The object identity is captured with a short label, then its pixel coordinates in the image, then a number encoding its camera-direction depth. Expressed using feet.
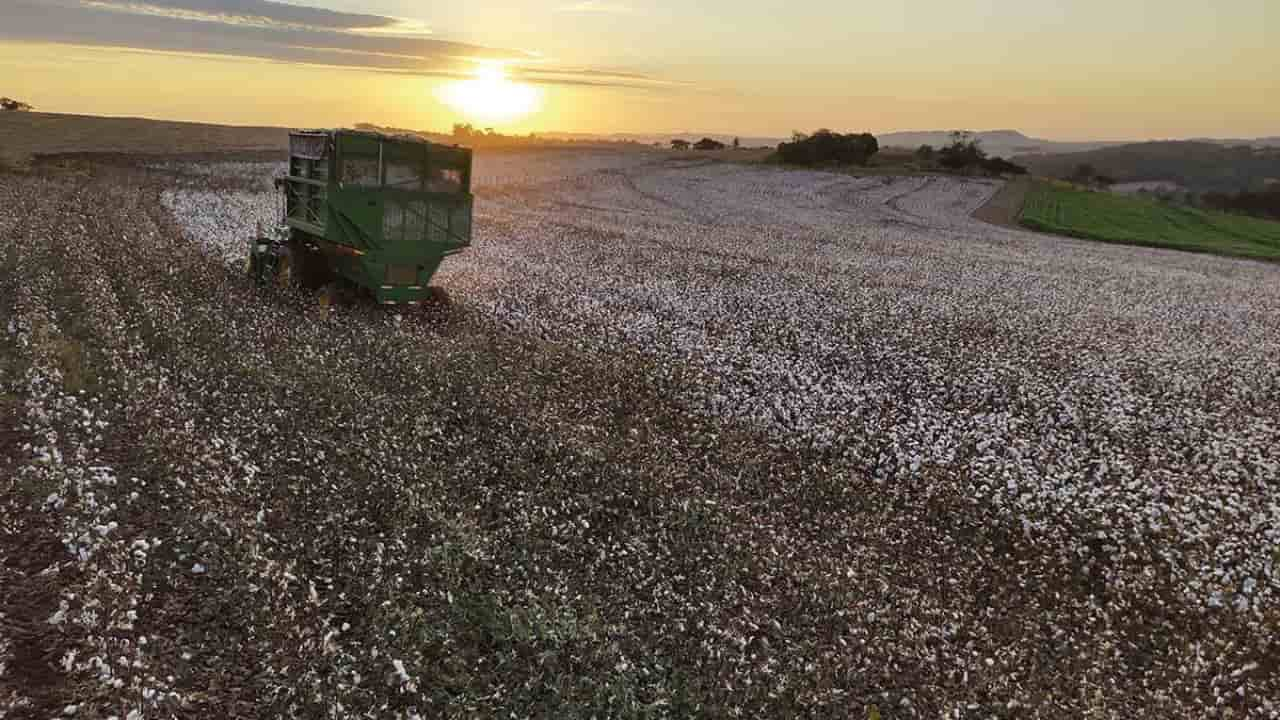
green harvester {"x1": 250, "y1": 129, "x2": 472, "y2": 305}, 59.72
